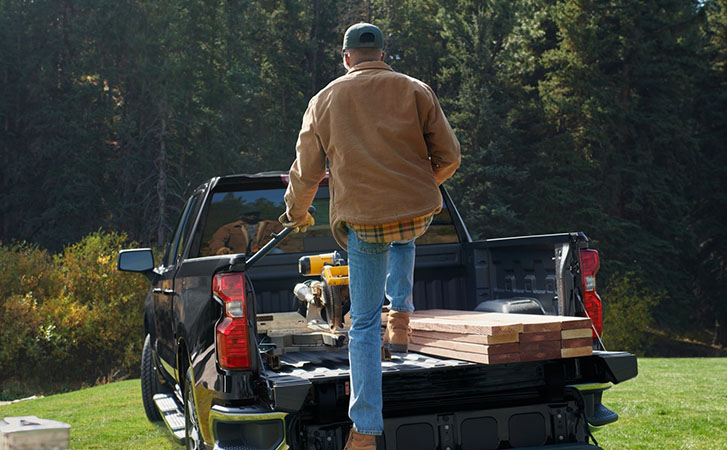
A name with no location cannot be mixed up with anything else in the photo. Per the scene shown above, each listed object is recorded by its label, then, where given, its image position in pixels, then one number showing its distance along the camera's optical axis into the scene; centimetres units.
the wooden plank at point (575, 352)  457
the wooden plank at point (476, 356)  443
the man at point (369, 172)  409
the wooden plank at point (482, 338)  441
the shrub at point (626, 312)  3662
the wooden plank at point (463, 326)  442
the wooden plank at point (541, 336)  450
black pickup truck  435
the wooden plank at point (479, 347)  442
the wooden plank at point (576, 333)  458
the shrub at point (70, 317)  2130
